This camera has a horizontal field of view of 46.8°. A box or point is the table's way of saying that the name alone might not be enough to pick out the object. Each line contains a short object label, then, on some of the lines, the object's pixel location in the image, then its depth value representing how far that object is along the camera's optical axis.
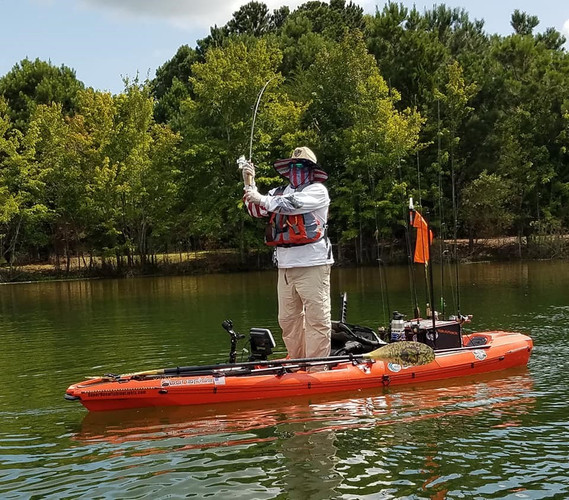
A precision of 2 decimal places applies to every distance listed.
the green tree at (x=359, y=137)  39.66
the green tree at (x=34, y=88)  48.96
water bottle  10.03
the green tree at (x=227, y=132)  41.19
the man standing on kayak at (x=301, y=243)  8.22
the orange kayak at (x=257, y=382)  8.16
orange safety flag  10.22
